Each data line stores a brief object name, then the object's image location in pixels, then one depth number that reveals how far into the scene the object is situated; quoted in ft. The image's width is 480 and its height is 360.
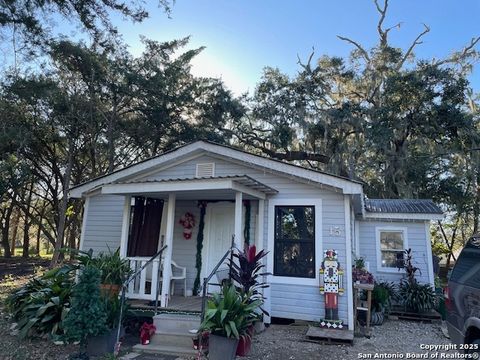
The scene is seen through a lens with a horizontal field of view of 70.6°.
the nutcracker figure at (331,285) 20.18
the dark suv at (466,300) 10.30
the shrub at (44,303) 17.35
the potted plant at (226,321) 14.40
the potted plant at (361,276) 22.70
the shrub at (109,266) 18.72
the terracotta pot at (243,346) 15.44
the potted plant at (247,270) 17.97
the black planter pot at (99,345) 15.79
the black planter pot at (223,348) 14.37
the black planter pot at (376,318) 23.76
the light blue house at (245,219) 21.07
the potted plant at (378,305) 23.80
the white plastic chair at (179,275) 23.62
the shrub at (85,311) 14.52
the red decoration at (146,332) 17.04
